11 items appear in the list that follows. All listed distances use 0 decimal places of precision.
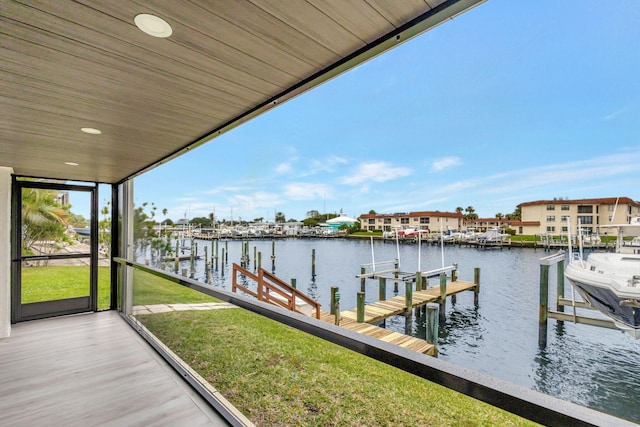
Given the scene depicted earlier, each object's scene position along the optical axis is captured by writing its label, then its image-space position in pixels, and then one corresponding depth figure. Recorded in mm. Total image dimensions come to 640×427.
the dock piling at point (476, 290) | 11233
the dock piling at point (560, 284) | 9125
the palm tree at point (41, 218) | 4164
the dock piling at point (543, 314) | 7872
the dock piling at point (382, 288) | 9898
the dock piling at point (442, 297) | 9234
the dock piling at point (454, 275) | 12797
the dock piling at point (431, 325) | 5985
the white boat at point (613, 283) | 6262
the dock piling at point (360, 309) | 6406
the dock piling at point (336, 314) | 5960
